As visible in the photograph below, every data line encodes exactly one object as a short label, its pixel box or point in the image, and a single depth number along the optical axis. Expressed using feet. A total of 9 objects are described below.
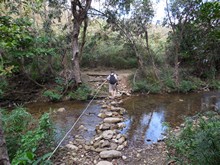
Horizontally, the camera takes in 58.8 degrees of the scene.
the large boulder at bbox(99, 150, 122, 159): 13.15
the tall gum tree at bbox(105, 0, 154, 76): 32.35
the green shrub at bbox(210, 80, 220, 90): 34.83
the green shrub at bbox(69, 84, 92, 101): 28.52
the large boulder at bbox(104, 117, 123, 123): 19.90
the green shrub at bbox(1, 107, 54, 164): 10.81
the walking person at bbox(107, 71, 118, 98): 28.19
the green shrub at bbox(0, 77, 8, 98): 27.41
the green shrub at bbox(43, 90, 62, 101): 27.81
